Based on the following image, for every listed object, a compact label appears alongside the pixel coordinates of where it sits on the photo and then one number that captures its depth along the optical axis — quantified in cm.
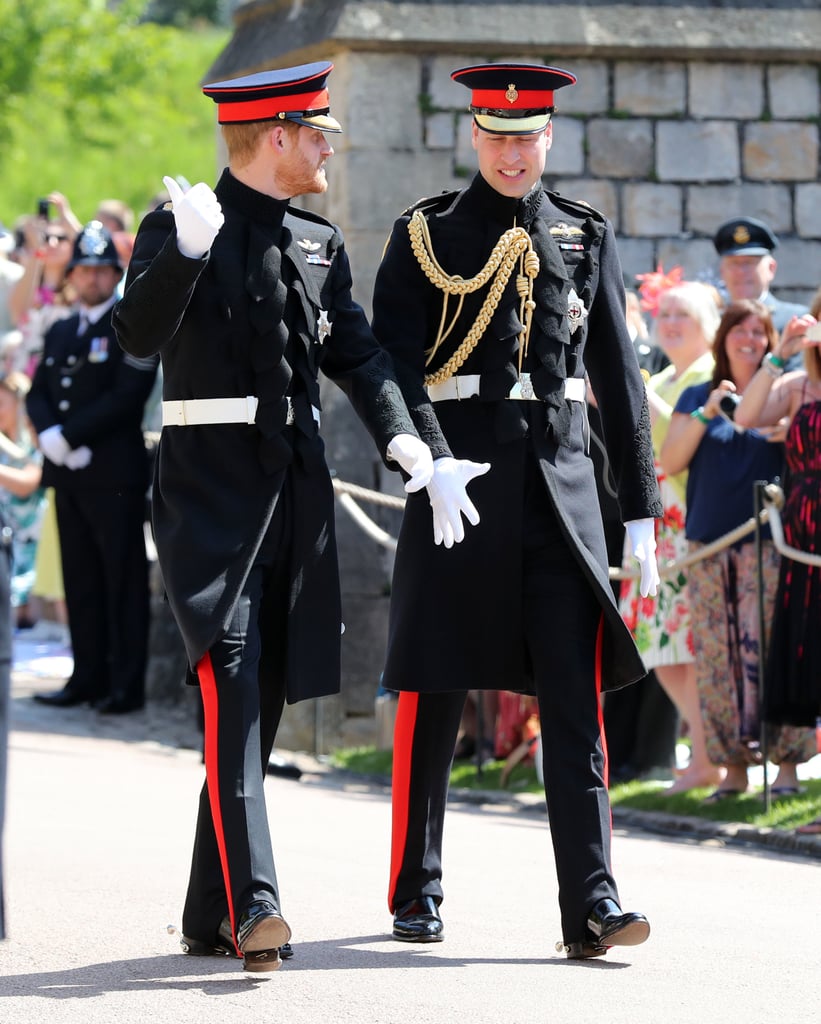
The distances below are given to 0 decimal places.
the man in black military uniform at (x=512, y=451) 1045
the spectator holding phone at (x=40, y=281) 2602
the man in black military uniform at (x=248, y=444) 975
